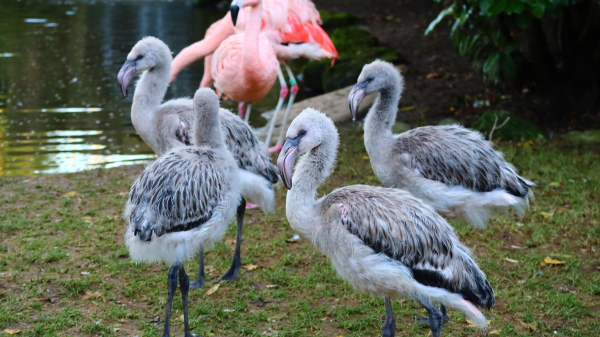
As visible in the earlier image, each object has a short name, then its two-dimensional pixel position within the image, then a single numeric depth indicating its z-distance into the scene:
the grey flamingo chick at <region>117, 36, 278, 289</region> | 9.45
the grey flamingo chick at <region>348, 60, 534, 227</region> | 8.54
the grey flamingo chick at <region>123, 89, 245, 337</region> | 7.29
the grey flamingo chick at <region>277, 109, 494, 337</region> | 6.73
